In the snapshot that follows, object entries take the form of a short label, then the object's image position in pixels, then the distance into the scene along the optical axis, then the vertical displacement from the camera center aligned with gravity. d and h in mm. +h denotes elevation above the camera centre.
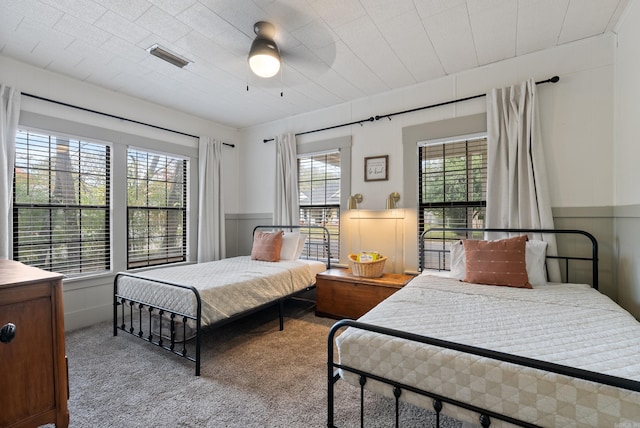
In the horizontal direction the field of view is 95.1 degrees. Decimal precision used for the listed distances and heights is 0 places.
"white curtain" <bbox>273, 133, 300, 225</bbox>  4242 +434
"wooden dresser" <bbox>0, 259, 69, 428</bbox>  1379 -687
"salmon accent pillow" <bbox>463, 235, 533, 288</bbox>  2326 -422
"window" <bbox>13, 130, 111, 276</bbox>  2912 +111
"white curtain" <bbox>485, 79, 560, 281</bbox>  2609 +426
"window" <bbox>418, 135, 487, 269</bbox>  3062 +272
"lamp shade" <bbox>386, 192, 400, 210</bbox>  3412 +142
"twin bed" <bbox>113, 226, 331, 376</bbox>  2348 -697
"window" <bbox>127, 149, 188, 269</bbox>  3766 +63
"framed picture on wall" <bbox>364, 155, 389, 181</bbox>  3576 +549
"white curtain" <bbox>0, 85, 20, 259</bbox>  2617 +556
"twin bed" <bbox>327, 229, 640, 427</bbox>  1002 -599
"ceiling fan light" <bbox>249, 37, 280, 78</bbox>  2184 +1174
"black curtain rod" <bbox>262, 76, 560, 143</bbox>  2640 +1178
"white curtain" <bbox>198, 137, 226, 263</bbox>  4316 +149
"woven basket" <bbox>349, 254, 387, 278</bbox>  3221 -620
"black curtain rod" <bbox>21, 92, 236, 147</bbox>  2939 +1159
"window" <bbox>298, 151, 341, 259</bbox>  4035 +259
